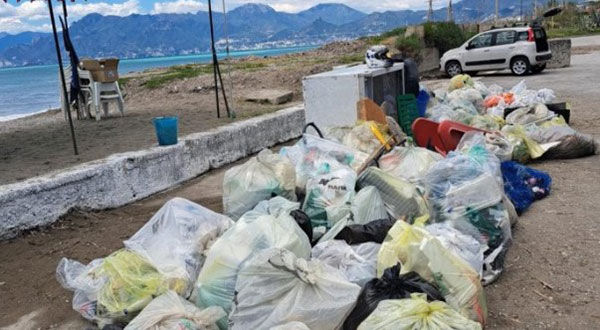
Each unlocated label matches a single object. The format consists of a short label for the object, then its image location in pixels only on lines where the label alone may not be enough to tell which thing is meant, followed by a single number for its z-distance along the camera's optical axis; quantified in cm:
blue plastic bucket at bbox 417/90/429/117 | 742
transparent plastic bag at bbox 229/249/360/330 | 244
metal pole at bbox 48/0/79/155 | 531
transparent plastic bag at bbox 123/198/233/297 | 323
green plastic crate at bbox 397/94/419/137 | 670
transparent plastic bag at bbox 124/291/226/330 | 250
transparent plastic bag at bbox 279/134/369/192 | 441
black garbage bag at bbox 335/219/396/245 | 339
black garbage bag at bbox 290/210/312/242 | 352
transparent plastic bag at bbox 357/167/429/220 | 385
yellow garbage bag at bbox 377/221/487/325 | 276
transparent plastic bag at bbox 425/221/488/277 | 316
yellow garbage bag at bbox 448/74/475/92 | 977
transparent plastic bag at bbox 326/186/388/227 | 368
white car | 1602
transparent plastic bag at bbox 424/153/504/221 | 376
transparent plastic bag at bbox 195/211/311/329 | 281
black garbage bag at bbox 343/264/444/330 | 258
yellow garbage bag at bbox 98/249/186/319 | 287
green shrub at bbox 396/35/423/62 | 1656
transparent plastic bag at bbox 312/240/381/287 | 294
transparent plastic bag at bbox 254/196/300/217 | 368
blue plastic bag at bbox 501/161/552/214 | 455
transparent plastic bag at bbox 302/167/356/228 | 387
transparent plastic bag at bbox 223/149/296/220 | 413
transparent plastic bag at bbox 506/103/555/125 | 712
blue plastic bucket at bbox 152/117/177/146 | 565
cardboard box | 864
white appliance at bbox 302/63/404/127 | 639
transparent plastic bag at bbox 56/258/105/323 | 308
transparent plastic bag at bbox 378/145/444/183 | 438
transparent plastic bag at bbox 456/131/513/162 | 524
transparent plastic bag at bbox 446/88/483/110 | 825
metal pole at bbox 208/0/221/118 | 774
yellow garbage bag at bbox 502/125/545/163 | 598
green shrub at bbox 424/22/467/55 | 1830
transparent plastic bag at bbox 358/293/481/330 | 227
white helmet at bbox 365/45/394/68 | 694
